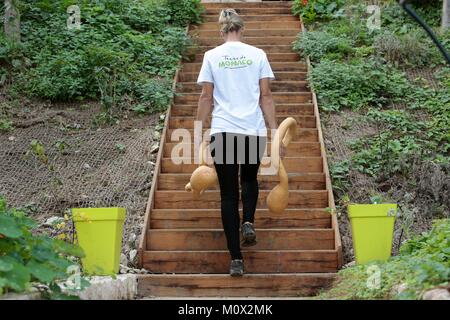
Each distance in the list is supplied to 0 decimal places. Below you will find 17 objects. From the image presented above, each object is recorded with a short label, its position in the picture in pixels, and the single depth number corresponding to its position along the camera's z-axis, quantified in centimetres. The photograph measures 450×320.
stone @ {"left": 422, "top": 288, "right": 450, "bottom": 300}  377
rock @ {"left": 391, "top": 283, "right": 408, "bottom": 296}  431
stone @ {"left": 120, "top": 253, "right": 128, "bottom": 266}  666
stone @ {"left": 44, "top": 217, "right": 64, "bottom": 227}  711
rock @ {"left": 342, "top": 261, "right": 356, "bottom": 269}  635
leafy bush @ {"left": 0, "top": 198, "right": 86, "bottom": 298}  367
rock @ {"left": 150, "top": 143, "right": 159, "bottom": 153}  864
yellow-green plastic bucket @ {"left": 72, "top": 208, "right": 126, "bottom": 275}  575
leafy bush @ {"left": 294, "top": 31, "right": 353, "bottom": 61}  1059
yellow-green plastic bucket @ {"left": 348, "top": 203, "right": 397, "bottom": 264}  590
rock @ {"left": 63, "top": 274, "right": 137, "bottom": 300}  462
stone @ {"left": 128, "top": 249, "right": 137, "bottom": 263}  669
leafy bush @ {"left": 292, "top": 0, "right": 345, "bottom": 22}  1223
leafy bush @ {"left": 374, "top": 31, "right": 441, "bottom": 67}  1080
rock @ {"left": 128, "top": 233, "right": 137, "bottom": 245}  698
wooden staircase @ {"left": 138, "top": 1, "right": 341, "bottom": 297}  587
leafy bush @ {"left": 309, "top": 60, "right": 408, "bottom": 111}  962
